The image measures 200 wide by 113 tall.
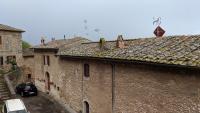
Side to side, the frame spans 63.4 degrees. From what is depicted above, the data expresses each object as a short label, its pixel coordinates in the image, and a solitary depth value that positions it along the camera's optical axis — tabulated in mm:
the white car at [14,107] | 11180
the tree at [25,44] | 40943
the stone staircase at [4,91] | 15286
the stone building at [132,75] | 7077
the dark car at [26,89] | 17543
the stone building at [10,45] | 22475
